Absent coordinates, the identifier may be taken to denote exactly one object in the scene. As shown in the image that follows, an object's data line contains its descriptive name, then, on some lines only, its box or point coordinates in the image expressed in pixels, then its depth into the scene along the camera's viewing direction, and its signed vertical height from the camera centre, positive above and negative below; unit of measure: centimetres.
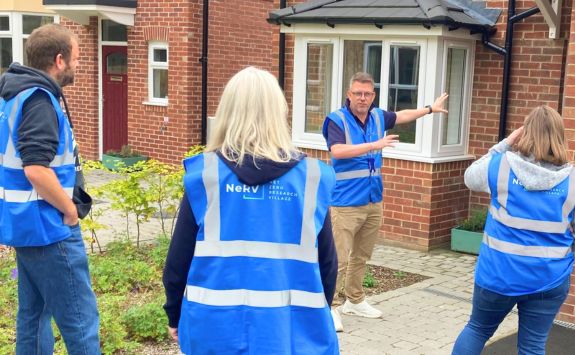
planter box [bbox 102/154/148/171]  1259 -144
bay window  815 +7
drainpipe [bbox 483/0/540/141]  792 +44
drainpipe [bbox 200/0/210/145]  1202 +18
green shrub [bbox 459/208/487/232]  819 -155
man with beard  343 -57
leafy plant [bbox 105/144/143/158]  1275 -135
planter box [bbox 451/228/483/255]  805 -173
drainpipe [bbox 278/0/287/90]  962 +34
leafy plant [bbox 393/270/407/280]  708 -188
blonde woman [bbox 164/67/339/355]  249 -52
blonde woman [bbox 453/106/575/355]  377 -72
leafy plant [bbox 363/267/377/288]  671 -185
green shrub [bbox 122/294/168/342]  507 -175
